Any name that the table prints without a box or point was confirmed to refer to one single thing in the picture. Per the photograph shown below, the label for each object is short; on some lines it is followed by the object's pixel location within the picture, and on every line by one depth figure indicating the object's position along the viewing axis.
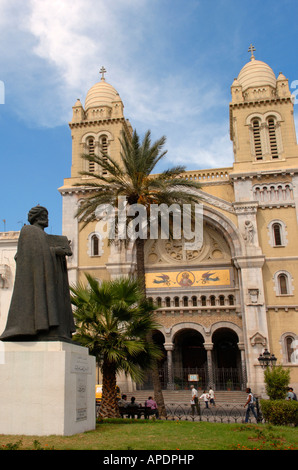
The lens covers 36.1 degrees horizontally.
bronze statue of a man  7.77
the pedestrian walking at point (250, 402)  16.72
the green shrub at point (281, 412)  12.54
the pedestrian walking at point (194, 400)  18.97
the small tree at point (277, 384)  15.19
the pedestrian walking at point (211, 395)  22.84
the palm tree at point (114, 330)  13.11
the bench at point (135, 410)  15.45
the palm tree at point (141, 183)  19.56
